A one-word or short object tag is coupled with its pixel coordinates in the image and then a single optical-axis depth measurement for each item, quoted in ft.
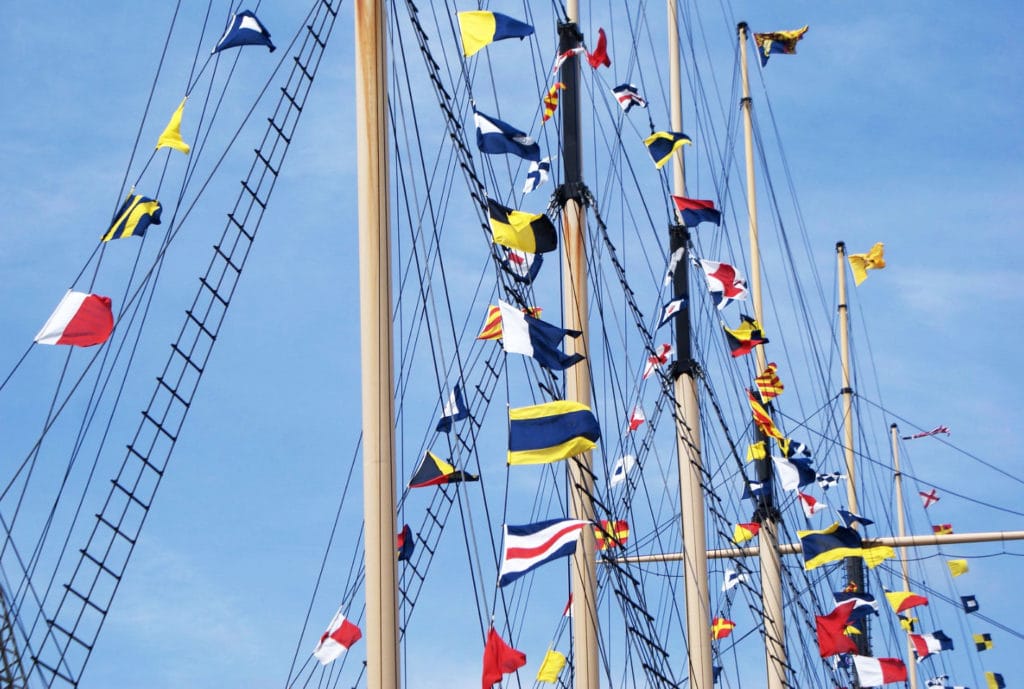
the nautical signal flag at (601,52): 105.40
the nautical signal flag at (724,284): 114.73
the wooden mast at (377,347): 51.75
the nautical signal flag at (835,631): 120.57
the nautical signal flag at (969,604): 180.45
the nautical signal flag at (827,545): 116.88
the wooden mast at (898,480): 226.97
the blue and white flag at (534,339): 72.13
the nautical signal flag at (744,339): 120.26
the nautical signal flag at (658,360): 112.68
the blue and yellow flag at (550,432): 70.18
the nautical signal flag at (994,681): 199.62
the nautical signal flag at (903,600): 148.97
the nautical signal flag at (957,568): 188.75
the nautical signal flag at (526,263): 90.38
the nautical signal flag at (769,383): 130.00
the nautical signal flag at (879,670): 127.03
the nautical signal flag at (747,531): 136.36
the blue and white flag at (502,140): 77.20
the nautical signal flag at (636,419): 118.73
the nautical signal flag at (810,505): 125.80
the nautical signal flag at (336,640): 77.25
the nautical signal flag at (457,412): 84.89
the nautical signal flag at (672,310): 115.65
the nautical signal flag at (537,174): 92.07
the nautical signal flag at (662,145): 104.99
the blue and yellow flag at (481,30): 72.74
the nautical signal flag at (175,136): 61.82
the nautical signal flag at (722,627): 138.31
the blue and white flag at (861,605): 121.70
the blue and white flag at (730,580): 130.72
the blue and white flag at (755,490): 132.05
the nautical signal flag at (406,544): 80.79
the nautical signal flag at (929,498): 202.08
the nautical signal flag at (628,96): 107.86
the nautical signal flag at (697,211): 114.21
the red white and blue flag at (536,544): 67.41
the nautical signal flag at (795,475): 120.16
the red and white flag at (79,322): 57.82
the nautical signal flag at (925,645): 164.55
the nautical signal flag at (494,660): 66.90
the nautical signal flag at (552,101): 97.60
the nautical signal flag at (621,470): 116.26
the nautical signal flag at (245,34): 63.72
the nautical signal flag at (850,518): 123.75
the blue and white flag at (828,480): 144.60
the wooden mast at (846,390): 181.98
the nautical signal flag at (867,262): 164.45
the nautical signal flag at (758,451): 131.44
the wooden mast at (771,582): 130.52
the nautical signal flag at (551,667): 95.66
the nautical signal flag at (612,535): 80.69
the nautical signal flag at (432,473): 78.95
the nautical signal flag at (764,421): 116.47
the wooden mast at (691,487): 108.58
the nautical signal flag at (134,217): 62.39
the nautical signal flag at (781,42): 149.69
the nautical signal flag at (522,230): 75.97
